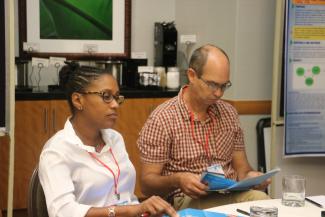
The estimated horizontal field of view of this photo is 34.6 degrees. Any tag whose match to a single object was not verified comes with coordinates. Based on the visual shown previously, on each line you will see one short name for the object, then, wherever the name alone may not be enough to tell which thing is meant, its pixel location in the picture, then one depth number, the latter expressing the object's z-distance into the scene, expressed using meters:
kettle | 3.94
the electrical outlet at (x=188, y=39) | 4.38
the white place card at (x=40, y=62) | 4.07
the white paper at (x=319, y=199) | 1.97
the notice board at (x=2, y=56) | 3.20
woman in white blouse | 1.79
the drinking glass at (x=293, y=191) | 1.96
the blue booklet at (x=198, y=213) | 1.69
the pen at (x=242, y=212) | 1.81
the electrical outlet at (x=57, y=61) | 4.17
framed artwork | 4.13
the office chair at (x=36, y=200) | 1.81
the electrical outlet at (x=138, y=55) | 4.40
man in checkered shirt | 2.43
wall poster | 3.57
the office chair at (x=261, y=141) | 3.98
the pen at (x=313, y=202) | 1.95
